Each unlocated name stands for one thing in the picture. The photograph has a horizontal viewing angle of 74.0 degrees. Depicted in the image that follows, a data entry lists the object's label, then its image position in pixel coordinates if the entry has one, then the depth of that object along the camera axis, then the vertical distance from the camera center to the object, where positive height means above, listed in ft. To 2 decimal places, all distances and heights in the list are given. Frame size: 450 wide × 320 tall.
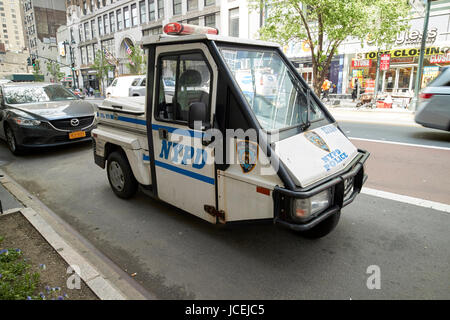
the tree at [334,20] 41.06 +9.36
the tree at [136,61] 117.29 +9.59
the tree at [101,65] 142.51 +9.91
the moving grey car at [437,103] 27.91 -1.75
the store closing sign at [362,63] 78.24 +5.59
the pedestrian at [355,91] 73.15 -1.43
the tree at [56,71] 170.30 +8.87
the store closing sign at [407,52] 68.59 +7.63
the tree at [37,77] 165.03 +5.52
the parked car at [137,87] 65.61 -0.21
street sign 69.21 +5.30
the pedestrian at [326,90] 68.39 -1.14
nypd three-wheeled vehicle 9.09 -1.81
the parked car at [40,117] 23.69 -2.41
